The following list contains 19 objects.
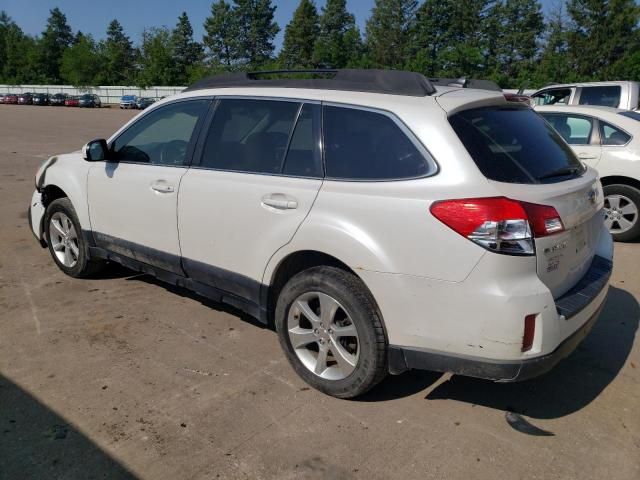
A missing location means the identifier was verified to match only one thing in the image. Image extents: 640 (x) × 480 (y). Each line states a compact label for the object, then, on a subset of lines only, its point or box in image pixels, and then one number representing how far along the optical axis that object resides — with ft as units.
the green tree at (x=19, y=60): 329.33
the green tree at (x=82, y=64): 291.58
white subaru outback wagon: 9.13
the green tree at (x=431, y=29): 233.55
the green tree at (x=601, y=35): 168.04
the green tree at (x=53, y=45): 331.36
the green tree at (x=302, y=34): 264.52
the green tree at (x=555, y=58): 168.04
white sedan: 22.65
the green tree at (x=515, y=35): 215.31
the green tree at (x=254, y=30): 306.76
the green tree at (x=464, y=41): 214.28
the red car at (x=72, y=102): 196.03
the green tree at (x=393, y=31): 242.78
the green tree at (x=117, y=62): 300.81
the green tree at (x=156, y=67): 265.54
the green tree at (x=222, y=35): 304.50
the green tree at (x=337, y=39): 251.60
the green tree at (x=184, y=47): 296.92
